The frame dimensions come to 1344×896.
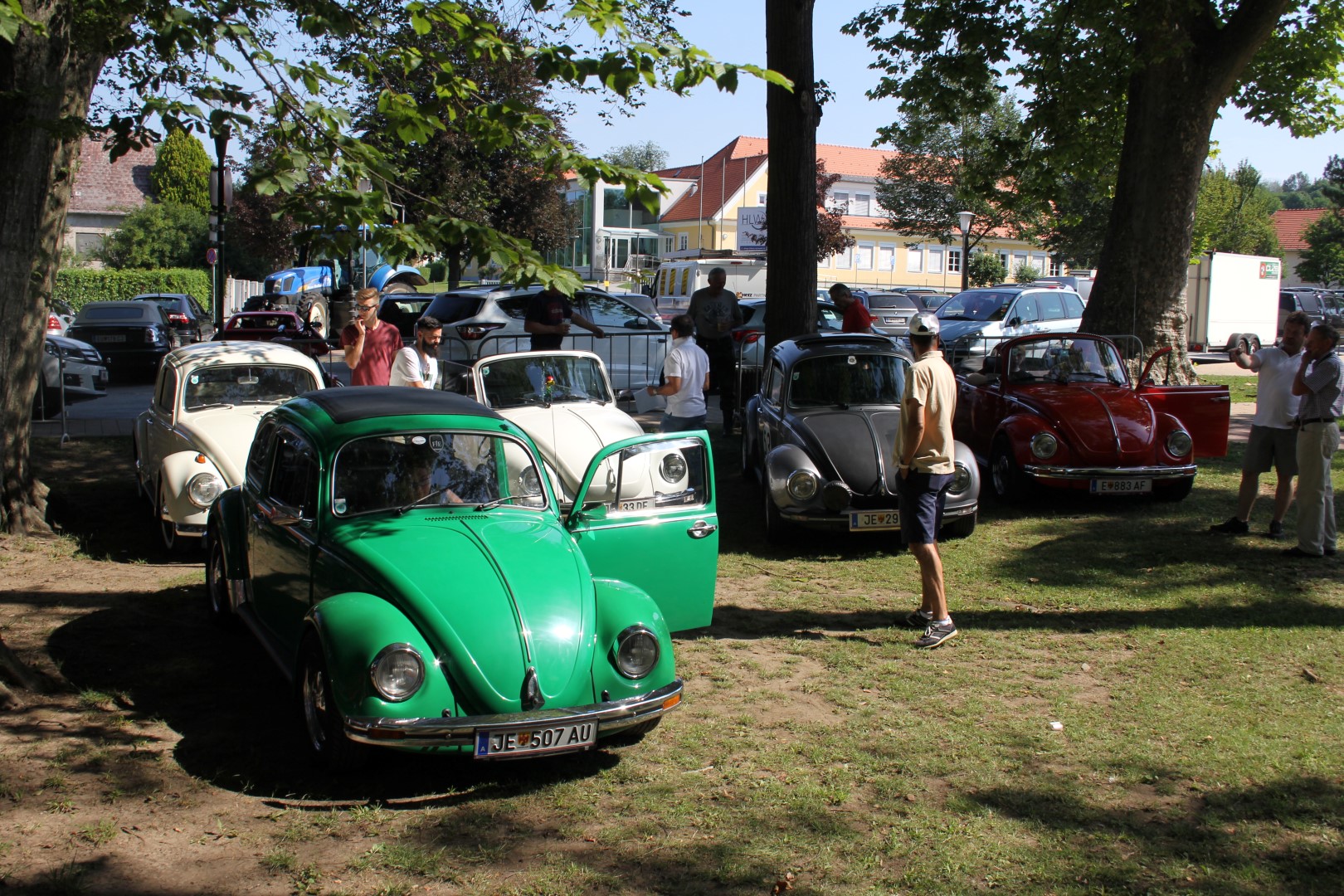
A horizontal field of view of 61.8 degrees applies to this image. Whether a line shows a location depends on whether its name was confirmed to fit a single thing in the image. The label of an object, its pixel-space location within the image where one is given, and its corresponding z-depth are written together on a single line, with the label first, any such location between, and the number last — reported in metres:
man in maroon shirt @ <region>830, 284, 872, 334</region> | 13.70
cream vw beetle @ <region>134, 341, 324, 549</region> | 8.93
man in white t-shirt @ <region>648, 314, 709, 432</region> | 10.62
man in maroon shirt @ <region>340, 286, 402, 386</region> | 9.95
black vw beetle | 9.33
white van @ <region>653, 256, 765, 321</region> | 26.30
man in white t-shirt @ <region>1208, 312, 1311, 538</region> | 9.07
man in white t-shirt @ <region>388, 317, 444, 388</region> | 9.80
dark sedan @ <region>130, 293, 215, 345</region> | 25.84
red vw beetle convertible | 10.65
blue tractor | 26.97
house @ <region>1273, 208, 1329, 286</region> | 87.38
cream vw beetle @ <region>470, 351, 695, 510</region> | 9.50
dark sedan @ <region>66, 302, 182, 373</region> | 23.03
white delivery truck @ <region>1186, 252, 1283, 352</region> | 33.00
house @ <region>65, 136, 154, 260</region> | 54.44
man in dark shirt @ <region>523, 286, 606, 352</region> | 13.34
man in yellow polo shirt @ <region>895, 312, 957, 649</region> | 7.07
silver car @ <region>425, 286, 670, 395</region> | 17.39
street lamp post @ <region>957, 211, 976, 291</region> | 37.06
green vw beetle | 4.76
